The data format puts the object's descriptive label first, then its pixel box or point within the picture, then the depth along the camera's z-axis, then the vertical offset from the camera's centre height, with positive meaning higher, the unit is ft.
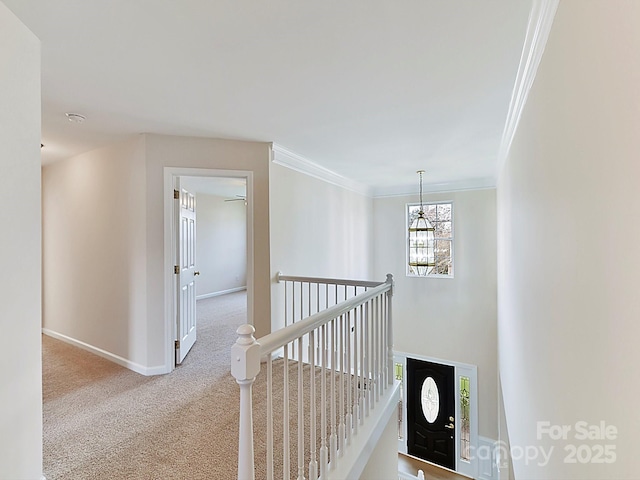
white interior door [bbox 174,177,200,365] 10.15 -1.14
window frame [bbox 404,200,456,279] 18.20 +0.16
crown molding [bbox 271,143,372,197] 11.16 +3.25
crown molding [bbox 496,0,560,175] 4.17 +3.21
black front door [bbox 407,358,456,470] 17.54 -10.47
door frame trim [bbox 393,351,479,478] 16.63 -9.57
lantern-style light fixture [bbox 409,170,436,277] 17.22 -0.52
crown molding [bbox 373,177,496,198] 17.10 +3.27
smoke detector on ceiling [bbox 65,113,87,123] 8.32 +3.51
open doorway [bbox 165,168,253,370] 9.90 -0.57
